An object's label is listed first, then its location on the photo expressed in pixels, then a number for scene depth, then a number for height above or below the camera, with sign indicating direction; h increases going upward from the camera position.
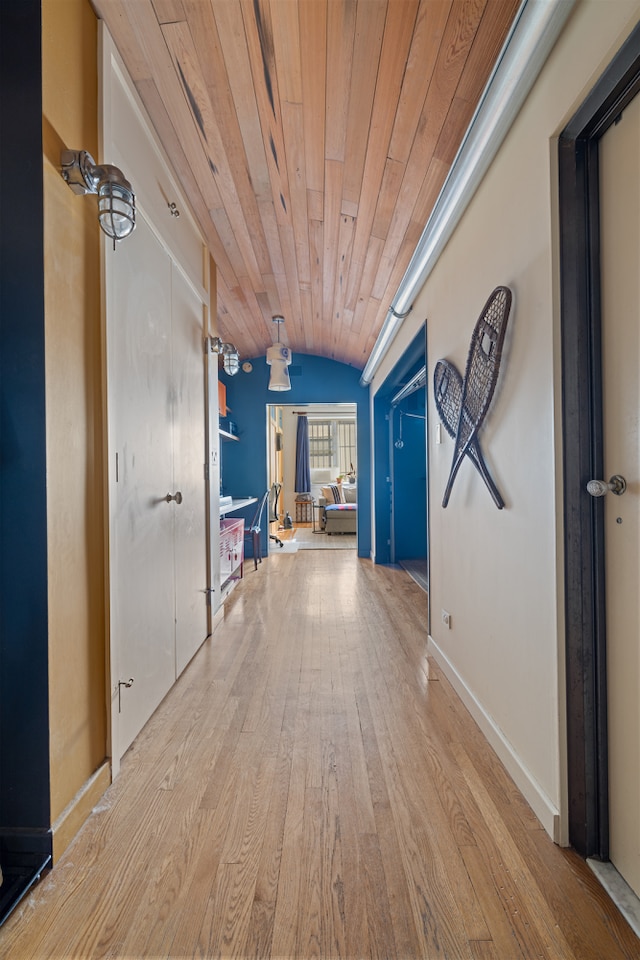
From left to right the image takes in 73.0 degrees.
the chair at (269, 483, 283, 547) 7.76 -0.44
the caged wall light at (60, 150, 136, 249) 1.25 +0.88
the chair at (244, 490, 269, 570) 5.15 -0.68
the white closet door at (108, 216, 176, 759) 1.60 +0.00
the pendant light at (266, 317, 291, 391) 5.09 +1.36
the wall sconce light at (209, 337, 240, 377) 3.19 +0.92
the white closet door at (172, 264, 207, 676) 2.34 +0.08
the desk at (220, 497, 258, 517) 4.31 -0.29
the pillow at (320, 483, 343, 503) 8.70 -0.31
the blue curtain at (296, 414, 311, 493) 10.45 +0.43
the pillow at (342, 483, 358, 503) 8.77 -0.34
